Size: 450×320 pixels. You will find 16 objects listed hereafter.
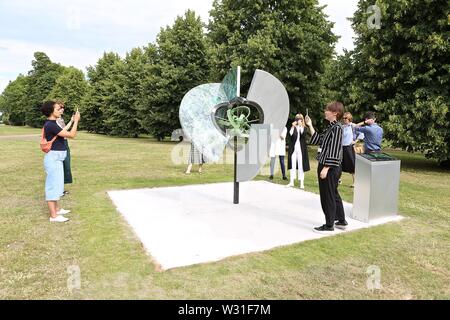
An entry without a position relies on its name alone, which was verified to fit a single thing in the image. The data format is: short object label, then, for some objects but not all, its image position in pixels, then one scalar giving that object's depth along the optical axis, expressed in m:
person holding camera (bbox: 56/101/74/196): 8.16
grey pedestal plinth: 6.18
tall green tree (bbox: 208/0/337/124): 20.22
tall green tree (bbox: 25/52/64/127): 56.34
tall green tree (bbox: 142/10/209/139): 27.44
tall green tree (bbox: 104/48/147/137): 35.41
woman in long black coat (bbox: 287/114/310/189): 9.23
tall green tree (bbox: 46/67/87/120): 50.09
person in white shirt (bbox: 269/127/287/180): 10.71
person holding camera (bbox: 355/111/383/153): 8.16
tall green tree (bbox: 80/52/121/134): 39.81
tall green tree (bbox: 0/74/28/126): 63.06
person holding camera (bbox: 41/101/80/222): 5.79
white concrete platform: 4.80
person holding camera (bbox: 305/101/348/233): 5.17
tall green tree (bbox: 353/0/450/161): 13.75
